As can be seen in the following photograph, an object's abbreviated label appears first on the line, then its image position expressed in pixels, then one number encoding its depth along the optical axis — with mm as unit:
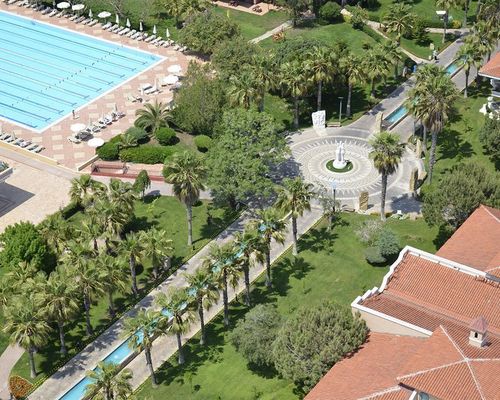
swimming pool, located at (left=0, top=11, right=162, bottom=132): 102500
